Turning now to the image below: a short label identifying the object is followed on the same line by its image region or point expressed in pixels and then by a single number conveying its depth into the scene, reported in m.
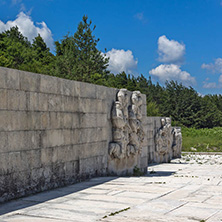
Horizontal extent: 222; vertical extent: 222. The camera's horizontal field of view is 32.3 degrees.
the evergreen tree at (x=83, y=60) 31.66
